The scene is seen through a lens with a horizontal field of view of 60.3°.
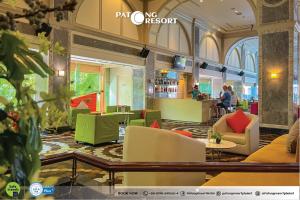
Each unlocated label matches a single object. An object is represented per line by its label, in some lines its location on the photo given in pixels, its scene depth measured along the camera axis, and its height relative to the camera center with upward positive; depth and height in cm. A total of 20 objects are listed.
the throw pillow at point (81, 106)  854 -15
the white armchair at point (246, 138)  477 -67
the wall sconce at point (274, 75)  776 +82
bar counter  1049 -28
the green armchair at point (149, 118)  720 -47
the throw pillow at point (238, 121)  529 -39
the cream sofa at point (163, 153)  235 -48
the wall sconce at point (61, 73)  785 +87
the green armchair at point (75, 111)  781 -30
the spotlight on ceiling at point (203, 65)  1448 +209
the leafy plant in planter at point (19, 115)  53 -3
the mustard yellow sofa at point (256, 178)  199 -65
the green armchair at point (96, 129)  580 -63
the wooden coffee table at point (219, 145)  399 -68
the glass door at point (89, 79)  1194 +111
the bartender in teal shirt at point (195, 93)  1138 +41
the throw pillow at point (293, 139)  316 -45
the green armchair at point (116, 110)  883 -29
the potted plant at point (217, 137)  425 -57
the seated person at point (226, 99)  988 +13
